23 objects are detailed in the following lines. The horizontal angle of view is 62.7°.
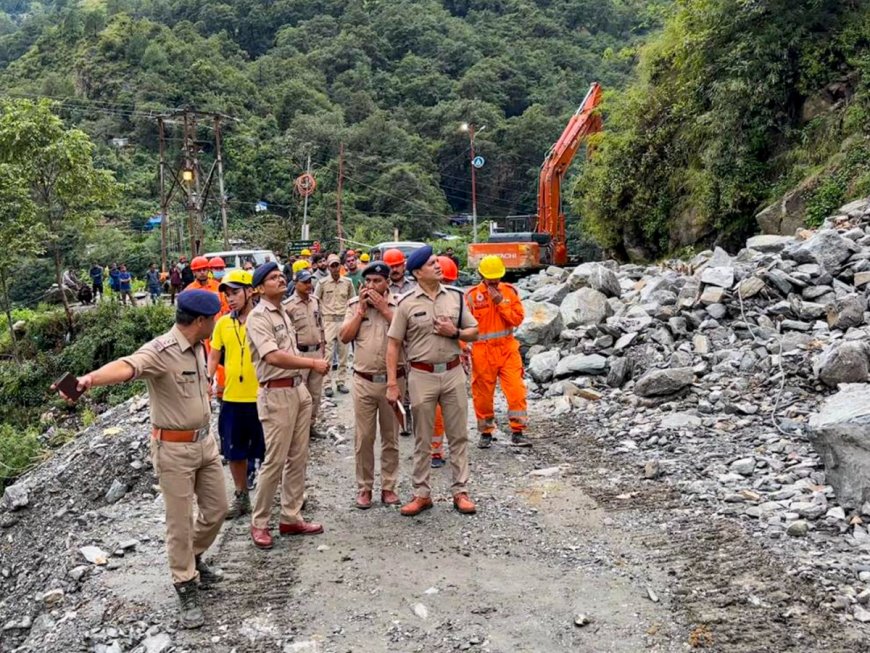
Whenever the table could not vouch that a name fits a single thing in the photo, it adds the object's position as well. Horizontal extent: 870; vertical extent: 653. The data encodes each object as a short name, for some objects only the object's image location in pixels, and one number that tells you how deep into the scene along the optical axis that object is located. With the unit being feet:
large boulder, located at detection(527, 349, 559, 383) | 29.73
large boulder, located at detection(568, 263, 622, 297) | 35.96
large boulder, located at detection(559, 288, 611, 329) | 33.06
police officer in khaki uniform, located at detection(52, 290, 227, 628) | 12.76
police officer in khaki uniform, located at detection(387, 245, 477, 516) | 16.70
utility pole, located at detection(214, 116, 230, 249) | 87.69
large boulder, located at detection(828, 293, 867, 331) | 24.25
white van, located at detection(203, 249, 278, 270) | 66.18
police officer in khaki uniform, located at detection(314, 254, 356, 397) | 30.04
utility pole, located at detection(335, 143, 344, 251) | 117.99
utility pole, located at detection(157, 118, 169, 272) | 83.55
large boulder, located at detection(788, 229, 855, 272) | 28.09
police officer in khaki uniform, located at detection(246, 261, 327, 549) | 15.26
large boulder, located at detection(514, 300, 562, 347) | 32.58
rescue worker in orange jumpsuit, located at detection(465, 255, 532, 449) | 22.25
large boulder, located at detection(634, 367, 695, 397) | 23.82
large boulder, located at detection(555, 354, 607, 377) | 28.45
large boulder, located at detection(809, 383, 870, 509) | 15.11
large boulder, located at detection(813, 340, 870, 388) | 20.29
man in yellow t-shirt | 16.88
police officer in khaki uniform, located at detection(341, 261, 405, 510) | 17.29
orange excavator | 62.18
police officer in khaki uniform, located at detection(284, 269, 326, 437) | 21.83
